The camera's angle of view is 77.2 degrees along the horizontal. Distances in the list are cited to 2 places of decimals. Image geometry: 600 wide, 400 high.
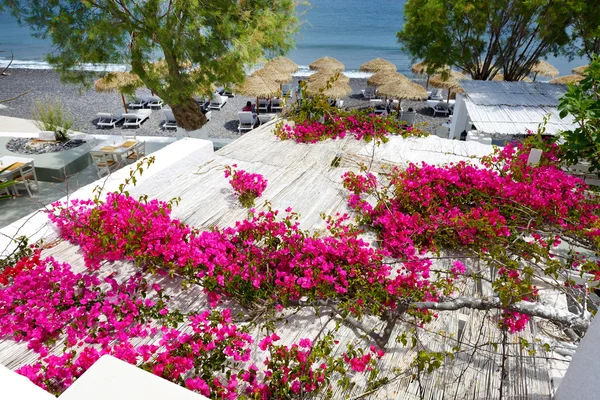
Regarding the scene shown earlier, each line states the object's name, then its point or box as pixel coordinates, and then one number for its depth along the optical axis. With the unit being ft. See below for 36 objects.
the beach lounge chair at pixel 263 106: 63.28
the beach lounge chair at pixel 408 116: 56.24
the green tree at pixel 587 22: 44.98
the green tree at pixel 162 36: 31.19
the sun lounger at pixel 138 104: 63.36
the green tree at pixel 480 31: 51.42
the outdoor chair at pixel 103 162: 33.65
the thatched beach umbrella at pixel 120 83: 36.74
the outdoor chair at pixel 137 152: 37.22
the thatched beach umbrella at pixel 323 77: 56.19
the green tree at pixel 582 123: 15.97
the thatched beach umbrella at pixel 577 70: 68.85
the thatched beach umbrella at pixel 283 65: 66.74
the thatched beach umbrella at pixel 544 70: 70.64
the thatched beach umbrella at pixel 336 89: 52.75
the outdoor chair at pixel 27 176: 28.58
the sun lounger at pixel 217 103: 64.69
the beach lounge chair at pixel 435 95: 72.12
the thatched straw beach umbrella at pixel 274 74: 59.52
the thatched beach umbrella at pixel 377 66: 69.72
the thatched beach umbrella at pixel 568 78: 60.42
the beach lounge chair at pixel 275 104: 63.08
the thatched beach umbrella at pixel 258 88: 51.93
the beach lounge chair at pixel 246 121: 52.75
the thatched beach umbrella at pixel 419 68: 67.08
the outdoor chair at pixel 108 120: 54.26
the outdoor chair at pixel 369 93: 73.51
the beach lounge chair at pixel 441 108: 62.85
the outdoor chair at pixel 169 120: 53.42
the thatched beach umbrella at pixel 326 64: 71.54
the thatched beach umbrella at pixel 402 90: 54.85
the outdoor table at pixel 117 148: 34.12
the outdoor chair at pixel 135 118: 53.97
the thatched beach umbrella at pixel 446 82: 63.31
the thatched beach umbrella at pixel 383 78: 59.58
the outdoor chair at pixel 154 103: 63.98
